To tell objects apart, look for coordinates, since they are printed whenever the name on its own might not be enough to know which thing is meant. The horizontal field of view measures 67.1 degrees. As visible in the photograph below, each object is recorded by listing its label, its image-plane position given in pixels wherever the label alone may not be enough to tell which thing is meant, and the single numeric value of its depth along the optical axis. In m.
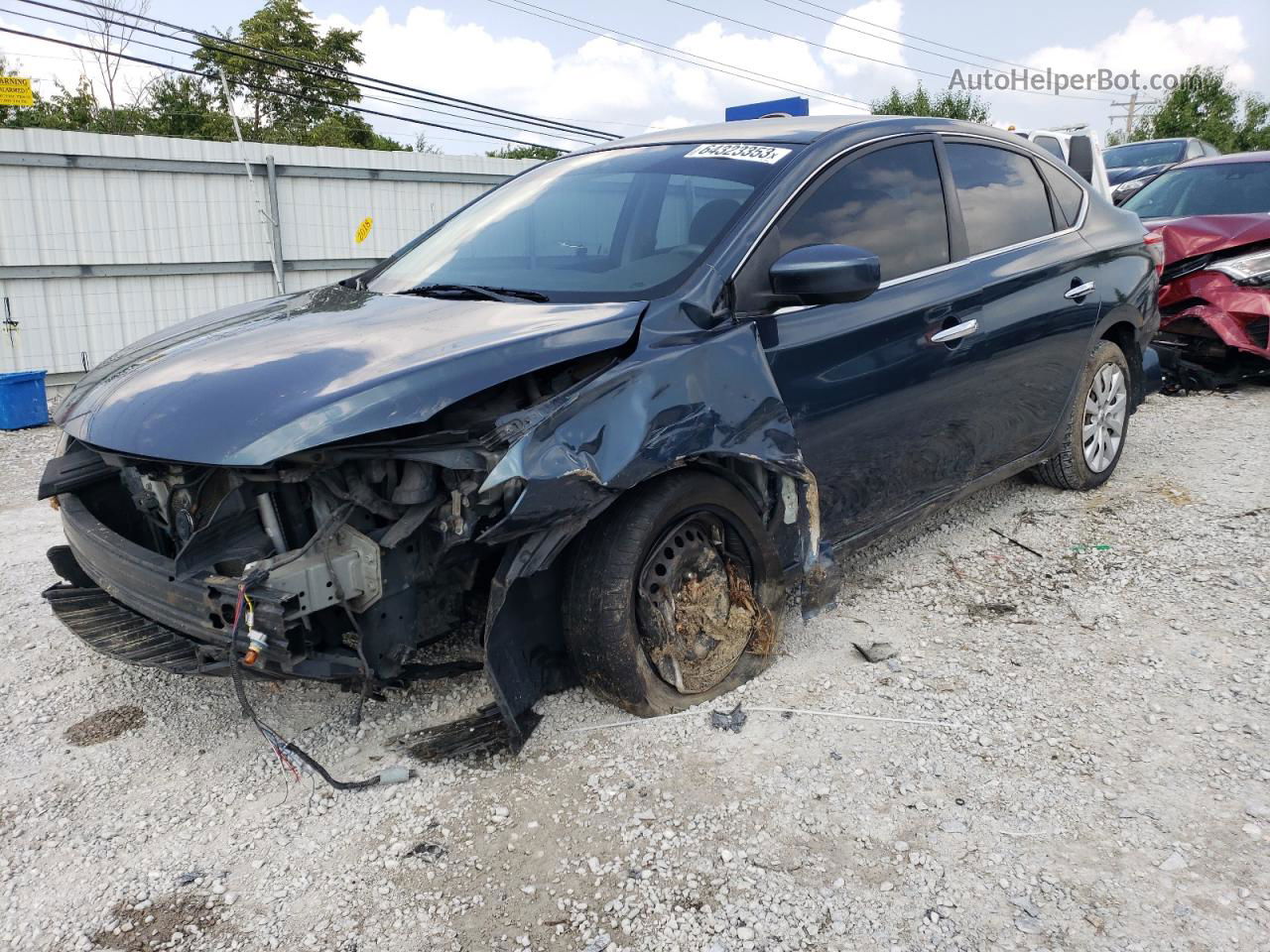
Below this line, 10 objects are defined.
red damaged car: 7.00
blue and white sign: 9.66
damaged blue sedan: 2.45
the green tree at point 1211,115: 29.64
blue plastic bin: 7.97
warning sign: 9.27
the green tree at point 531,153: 28.97
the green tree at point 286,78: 31.25
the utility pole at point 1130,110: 51.56
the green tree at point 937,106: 33.72
